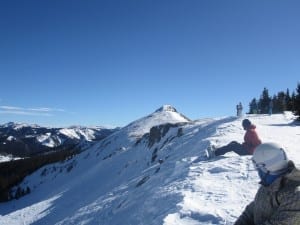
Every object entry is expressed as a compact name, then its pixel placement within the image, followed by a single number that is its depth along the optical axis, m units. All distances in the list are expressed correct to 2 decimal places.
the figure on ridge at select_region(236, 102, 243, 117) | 29.11
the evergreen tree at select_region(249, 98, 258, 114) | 56.70
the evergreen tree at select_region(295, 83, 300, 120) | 29.96
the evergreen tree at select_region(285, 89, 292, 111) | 41.84
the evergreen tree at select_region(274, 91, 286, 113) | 50.35
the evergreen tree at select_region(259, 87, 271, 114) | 50.45
